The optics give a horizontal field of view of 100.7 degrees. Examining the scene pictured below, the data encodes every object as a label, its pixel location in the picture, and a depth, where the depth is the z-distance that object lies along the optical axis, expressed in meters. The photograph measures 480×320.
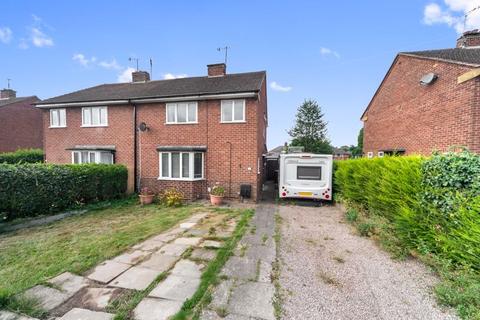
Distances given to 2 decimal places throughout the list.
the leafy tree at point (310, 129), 37.06
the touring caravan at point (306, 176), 9.62
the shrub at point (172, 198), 9.30
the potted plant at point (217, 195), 9.47
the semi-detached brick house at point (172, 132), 10.48
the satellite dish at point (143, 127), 11.41
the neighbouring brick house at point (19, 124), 19.83
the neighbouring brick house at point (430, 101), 7.57
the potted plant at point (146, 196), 9.88
